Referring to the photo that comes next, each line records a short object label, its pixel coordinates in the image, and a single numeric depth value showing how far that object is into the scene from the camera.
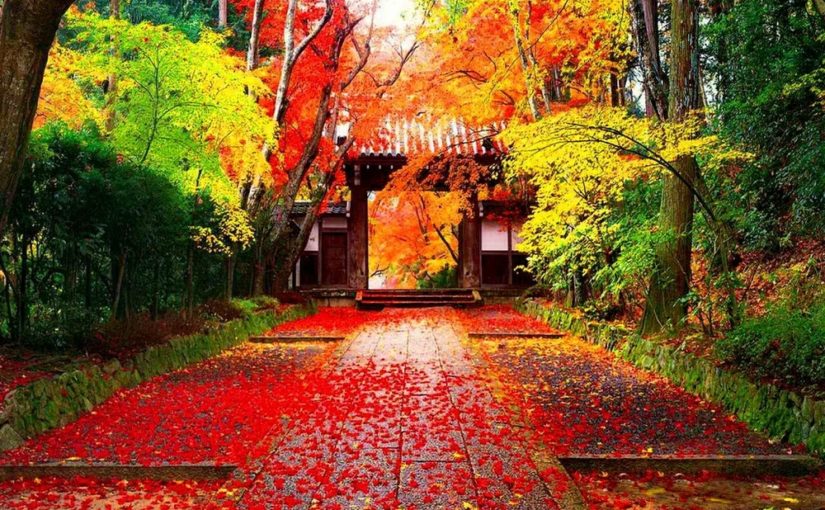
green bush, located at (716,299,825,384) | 5.30
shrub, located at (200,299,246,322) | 11.34
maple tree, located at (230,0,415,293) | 13.09
